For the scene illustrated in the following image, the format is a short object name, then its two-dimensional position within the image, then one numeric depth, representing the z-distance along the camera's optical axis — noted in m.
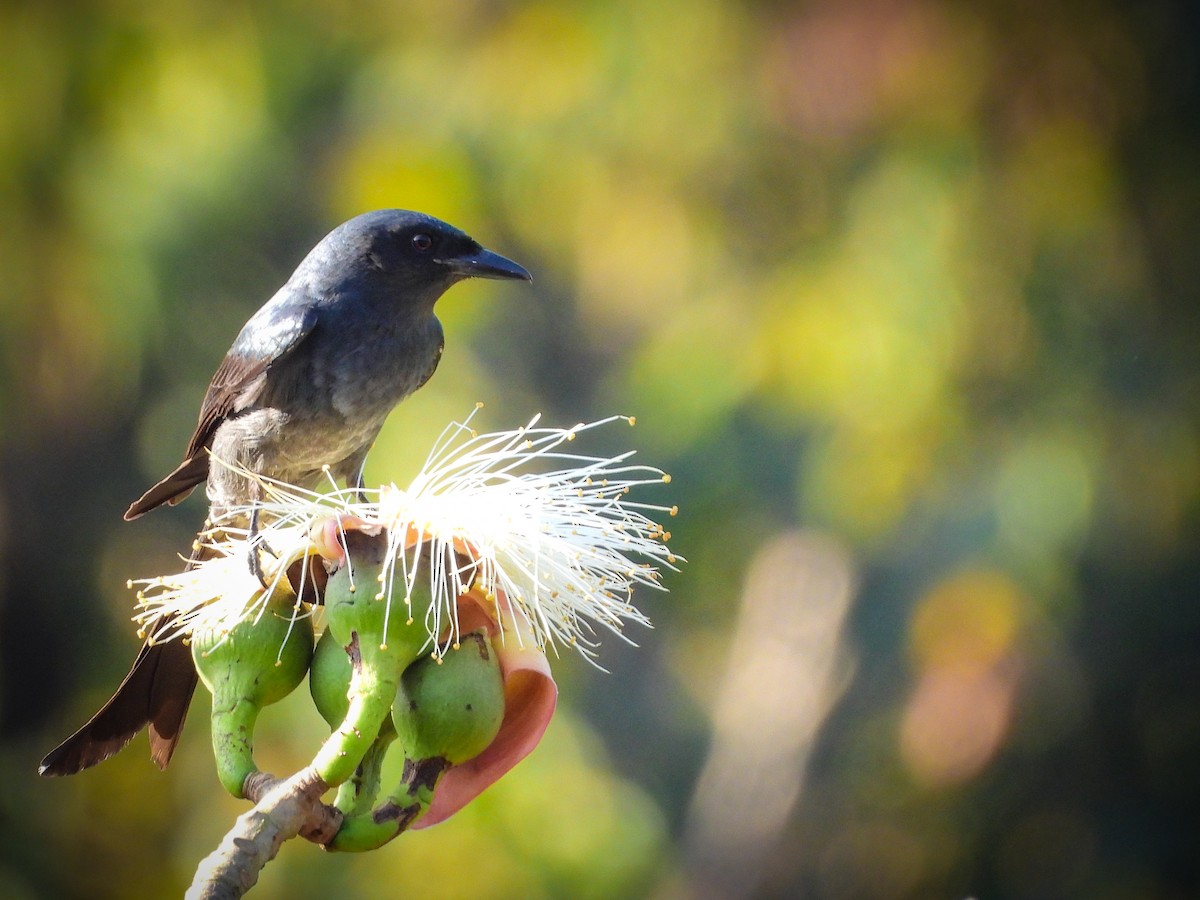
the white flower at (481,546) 3.67
